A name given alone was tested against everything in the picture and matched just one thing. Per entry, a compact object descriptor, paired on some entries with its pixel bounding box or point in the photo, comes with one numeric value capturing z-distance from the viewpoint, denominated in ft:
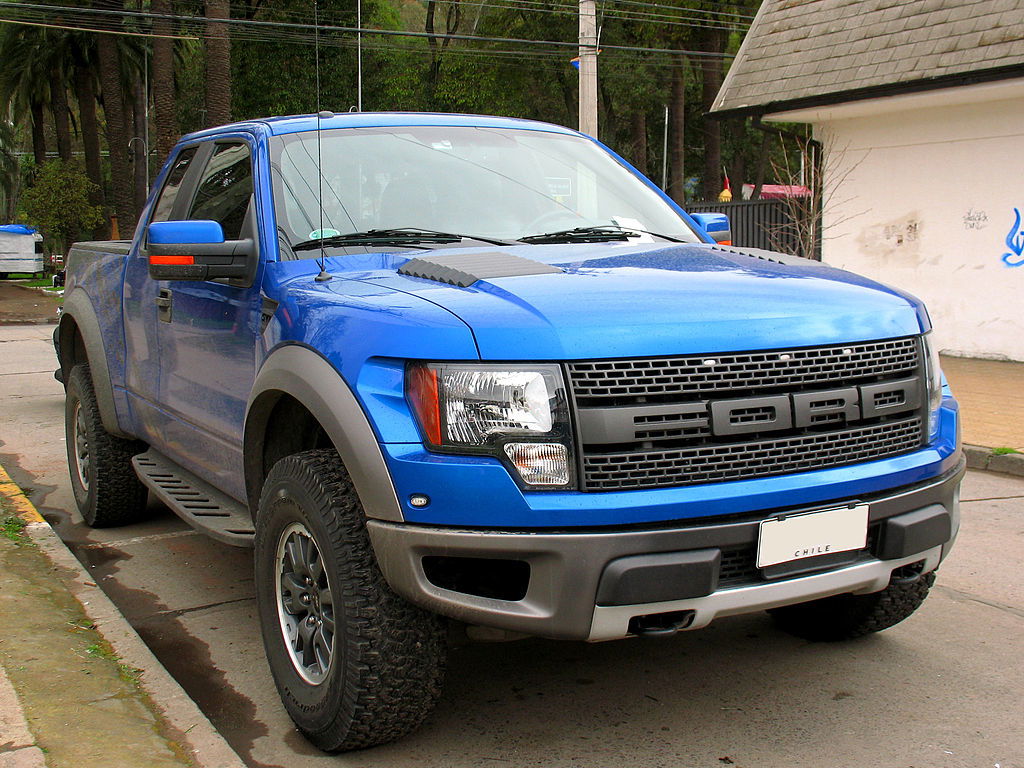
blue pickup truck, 8.92
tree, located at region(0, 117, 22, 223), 208.44
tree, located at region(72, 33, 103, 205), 131.23
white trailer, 118.62
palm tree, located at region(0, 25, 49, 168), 132.16
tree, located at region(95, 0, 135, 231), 104.68
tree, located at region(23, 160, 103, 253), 114.52
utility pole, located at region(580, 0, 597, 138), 52.13
